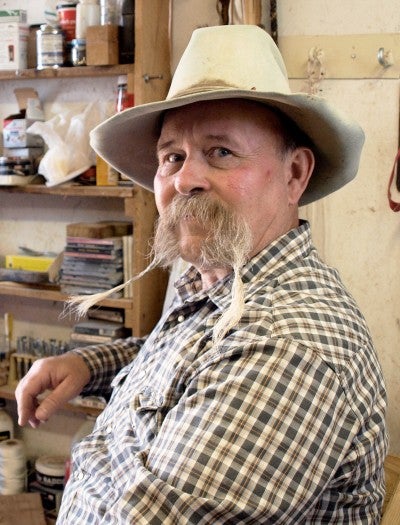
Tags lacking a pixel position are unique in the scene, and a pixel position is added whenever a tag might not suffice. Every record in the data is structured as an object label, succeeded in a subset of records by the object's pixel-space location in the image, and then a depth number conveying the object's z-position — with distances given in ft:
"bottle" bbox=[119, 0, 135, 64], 6.51
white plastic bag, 6.91
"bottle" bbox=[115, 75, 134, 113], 6.57
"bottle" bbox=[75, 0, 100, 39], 6.67
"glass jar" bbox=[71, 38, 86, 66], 6.68
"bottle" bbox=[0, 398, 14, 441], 8.07
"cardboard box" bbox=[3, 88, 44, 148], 7.22
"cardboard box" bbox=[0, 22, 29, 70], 7.18
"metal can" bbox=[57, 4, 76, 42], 6.85
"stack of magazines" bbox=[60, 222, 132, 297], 6.79
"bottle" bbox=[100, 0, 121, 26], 6.58
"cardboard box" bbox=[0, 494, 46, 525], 6.93
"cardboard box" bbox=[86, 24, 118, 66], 6.47
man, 2.84
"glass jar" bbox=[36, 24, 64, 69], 6.81
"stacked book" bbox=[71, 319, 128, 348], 6.86
